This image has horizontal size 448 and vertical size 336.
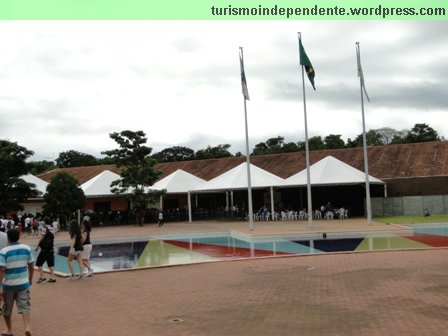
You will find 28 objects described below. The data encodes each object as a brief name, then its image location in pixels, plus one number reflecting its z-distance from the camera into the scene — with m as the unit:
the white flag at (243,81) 23.92
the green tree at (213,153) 65.53
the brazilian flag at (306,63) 22.66
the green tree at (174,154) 76.94
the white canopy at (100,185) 36.22
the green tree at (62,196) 30.19
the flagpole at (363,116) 23.70
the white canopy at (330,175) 31.12
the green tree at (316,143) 64.75
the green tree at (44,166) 65.03
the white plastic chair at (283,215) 32.50
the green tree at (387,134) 75.68
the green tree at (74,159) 77.38
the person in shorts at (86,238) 11.68
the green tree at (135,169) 32.53
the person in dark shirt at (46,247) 11.23
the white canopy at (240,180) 32.66
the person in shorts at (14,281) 6.57
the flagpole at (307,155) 23.75
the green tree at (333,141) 65.69
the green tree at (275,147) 63.78
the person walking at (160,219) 30.25
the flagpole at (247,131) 23.98
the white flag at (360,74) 23.80
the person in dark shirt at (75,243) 11.16
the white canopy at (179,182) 36.49
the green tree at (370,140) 64.25
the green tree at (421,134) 58.12
